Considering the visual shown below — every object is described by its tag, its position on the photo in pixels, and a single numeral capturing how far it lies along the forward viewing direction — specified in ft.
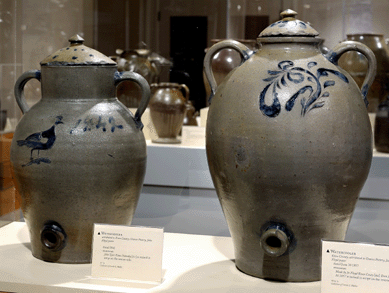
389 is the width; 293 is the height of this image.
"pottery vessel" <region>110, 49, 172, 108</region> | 8.87
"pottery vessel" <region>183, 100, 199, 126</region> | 9.88
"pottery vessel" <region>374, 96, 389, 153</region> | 7.91
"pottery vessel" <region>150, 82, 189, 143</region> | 8.63
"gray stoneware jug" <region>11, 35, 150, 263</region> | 4.70
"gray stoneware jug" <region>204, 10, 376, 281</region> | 4.15
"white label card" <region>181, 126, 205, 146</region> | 8.31
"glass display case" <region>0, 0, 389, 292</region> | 7.43
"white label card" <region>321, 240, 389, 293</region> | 4.00
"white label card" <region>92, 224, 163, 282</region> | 4.46
